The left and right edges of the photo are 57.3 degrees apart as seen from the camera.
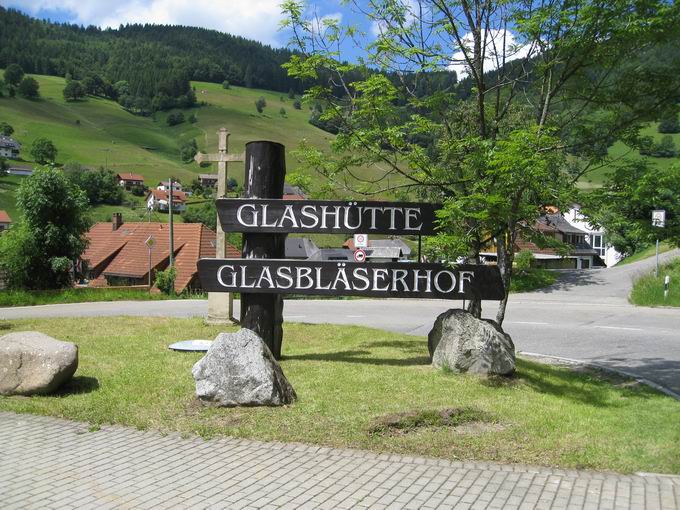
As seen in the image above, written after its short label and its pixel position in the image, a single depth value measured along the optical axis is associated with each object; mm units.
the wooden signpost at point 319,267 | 8641
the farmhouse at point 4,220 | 83875
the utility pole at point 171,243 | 32419
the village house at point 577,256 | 53031
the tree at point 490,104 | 7883
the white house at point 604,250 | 68975
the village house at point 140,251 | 43469
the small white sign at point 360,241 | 25612
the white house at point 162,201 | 99312
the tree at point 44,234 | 25297
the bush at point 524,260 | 11589
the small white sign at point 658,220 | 7762
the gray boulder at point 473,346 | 8320
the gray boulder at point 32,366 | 7211
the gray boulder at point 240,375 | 6930
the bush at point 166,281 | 26781
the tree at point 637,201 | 7631
